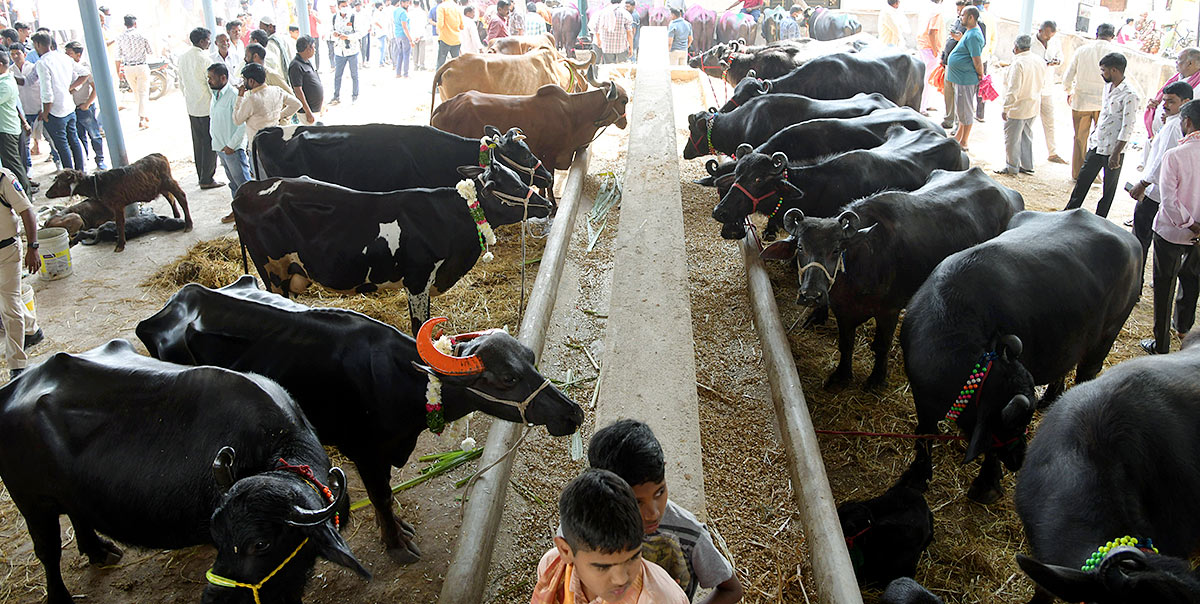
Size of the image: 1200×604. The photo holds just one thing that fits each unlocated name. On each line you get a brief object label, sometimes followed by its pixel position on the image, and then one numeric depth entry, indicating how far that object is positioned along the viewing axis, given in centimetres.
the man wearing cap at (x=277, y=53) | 1101
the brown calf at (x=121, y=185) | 852
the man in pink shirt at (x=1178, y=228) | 574
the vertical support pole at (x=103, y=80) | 937
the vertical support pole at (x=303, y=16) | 1570
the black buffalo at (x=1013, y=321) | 413
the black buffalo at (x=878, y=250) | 541
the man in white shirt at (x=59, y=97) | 1032
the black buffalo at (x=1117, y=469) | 319
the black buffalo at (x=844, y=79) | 1148
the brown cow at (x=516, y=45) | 1422
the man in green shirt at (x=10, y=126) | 893
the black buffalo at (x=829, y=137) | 812
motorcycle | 1833
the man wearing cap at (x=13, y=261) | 559
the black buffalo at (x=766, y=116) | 934
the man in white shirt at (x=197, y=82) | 1020
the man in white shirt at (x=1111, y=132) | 809
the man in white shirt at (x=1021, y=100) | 1130
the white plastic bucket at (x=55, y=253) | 765
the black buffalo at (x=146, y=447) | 319
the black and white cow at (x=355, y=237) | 584
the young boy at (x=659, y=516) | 239
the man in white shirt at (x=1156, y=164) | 627
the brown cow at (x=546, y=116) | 934
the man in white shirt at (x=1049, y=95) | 1149
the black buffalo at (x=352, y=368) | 391
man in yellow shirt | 1808
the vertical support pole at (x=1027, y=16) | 1589
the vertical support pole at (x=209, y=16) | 1406
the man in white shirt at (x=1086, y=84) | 1023
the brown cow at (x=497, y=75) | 1153
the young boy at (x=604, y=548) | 194
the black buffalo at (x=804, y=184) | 687
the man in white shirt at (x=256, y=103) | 883
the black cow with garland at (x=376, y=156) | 773
